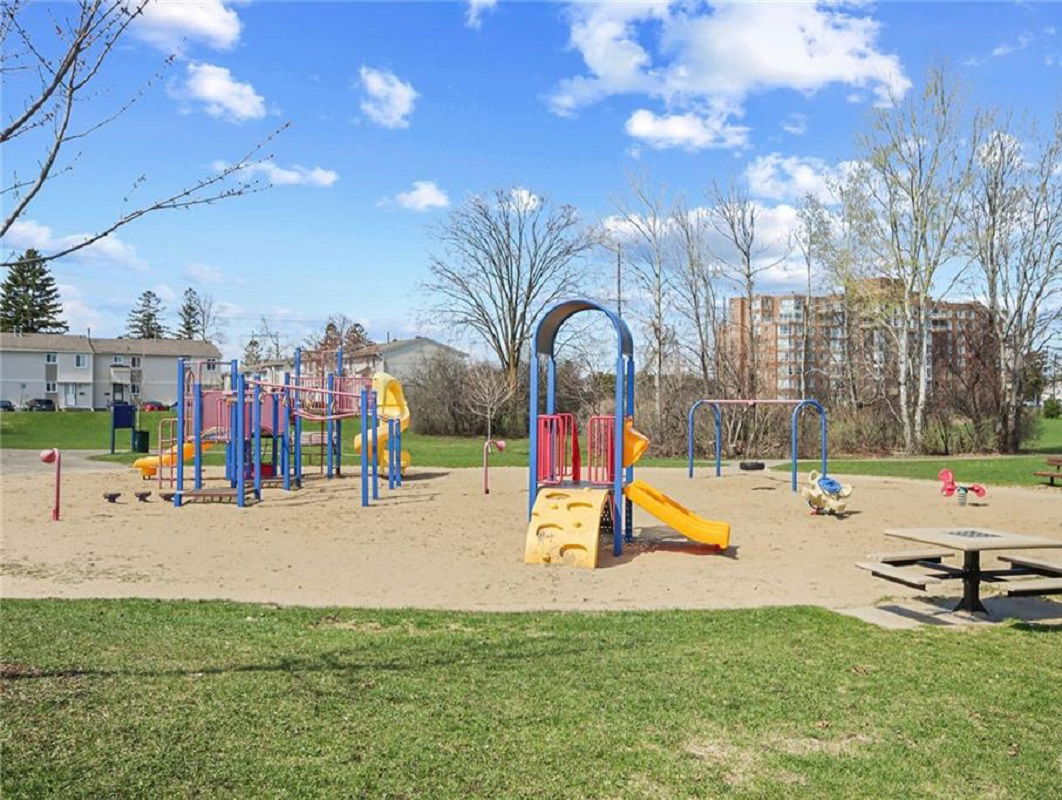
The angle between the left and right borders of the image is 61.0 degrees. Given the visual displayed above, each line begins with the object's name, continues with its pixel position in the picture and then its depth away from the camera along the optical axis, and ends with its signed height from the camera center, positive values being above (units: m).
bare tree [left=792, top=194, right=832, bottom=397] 34.53 +5.58
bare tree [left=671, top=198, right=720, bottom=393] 32.16 +3.95
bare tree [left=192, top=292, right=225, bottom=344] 92.64 +10.56
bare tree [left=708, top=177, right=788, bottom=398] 30.23 +3.25
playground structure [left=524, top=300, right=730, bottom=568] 9.80 -0.83
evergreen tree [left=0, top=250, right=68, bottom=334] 82.44 +10.02
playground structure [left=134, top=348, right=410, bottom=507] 14.88 -0.18
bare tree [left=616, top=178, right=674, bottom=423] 32.19 +3.32
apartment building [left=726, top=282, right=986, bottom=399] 31.52 +2.94
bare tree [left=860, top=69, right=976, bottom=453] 30.73 +6.09
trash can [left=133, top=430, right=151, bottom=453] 28.03 -0.71
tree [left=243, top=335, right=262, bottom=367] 59.81 +4.52
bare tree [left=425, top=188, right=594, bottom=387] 51.81 +7.48
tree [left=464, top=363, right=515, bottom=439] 41.69 +1.36
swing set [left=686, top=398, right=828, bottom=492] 17.92 -0.43
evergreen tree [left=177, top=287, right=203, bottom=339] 99.44 +11.26
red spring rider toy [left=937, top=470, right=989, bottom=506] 14.79 -1.22
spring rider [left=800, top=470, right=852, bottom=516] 13.62 -1.20
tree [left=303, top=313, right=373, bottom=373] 61.09 +5.88
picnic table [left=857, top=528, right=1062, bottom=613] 7.00 -1.24
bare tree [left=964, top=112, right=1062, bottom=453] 31.16 +5.53
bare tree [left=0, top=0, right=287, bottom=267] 3.86 +1.45
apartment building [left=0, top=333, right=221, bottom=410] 72.75 +4.03
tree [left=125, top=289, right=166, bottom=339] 97.25 +10.52
